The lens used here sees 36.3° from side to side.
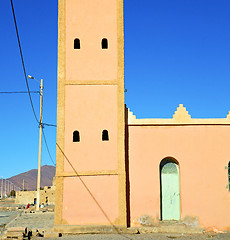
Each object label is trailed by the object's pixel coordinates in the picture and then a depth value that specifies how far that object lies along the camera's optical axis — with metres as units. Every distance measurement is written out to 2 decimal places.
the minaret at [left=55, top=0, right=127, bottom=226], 15.99
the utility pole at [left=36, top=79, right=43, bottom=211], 25.70
